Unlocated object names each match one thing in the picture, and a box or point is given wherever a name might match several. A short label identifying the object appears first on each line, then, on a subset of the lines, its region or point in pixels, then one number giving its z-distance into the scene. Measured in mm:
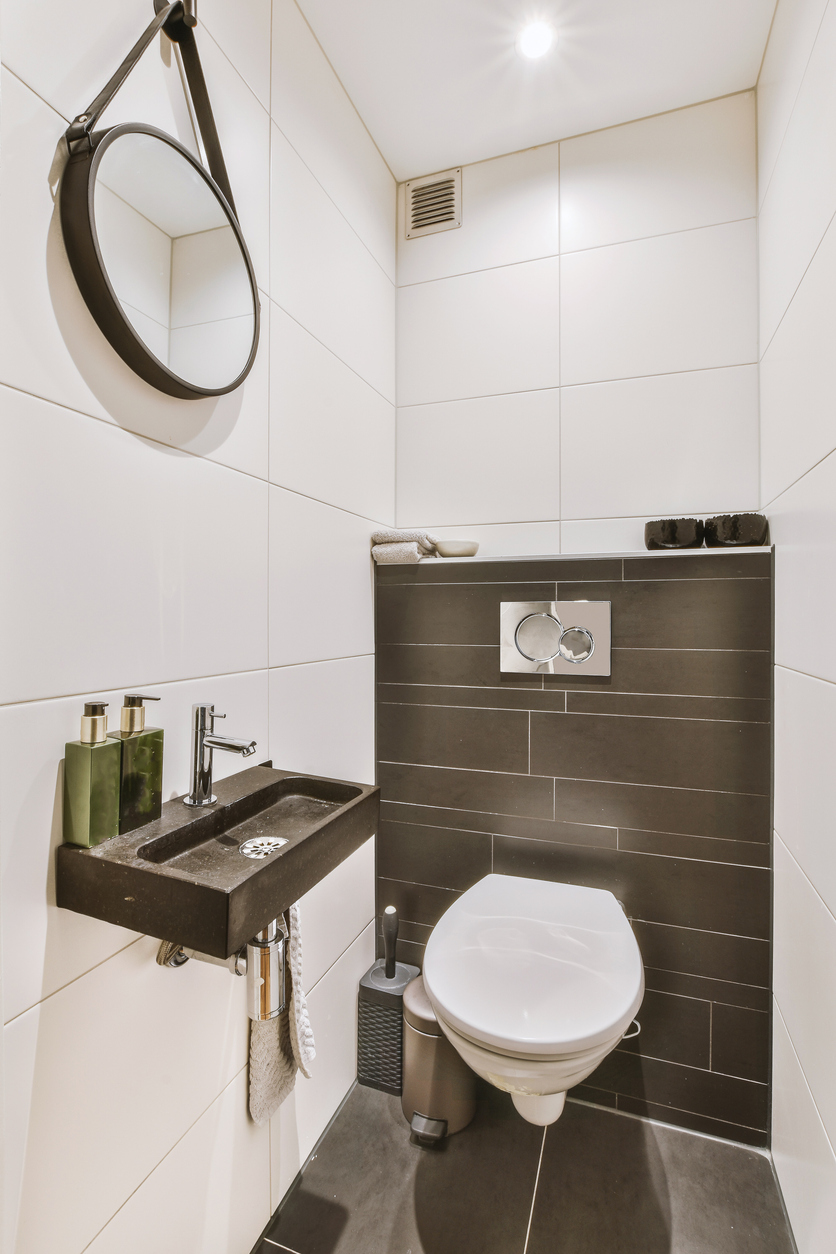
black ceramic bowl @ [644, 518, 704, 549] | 1355
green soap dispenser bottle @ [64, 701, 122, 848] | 685
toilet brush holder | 1431
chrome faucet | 863
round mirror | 705
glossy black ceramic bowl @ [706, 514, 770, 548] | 1301
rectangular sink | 655
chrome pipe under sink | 864
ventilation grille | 1696
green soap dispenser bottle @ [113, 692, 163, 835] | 742
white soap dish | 1571
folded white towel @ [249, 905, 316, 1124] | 961
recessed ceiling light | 1292
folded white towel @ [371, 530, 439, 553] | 1542
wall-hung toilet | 923
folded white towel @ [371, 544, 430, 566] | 1513
